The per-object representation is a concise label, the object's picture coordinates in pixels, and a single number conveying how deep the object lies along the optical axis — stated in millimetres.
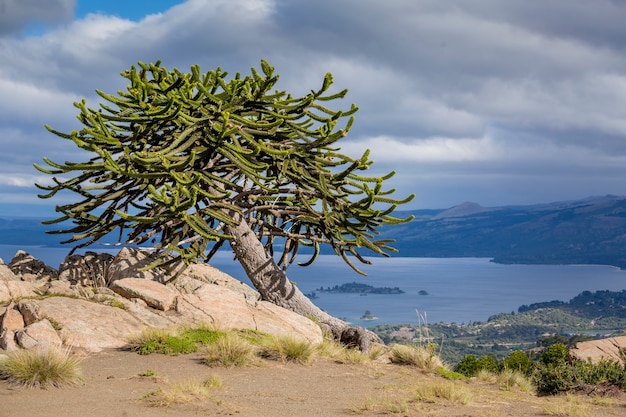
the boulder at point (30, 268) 18875
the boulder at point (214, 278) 19938
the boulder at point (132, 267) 18188
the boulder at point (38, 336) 12969
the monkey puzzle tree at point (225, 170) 17109
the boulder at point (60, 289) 15939
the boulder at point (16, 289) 15805
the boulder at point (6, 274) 16953
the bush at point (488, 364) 20320
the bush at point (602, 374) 16078
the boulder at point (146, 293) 16078
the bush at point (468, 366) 19672
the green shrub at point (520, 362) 21109
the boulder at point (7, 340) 12883
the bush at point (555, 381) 15477
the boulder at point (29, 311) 14039
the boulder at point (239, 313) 16078
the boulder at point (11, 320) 13766
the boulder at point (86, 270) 18219
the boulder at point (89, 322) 13930
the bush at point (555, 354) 21844
